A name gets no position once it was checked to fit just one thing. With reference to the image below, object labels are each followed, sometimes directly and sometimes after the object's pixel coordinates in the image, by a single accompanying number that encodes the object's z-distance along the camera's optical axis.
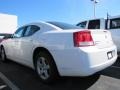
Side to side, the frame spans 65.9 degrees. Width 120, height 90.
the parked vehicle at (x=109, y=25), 3.83
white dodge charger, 1.85
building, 18.35
